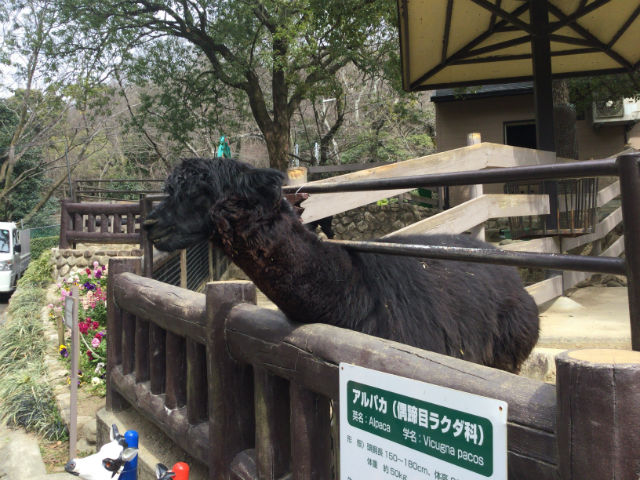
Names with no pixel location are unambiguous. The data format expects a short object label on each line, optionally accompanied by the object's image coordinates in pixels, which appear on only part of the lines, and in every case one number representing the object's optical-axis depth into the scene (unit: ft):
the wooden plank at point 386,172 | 12.68
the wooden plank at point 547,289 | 18.12
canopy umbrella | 22.33
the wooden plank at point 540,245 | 17.49
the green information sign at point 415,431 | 3.66
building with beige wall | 50.70
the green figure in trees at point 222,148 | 26.42
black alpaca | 7.13
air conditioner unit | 49.52
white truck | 47.50
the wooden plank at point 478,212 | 14.35
